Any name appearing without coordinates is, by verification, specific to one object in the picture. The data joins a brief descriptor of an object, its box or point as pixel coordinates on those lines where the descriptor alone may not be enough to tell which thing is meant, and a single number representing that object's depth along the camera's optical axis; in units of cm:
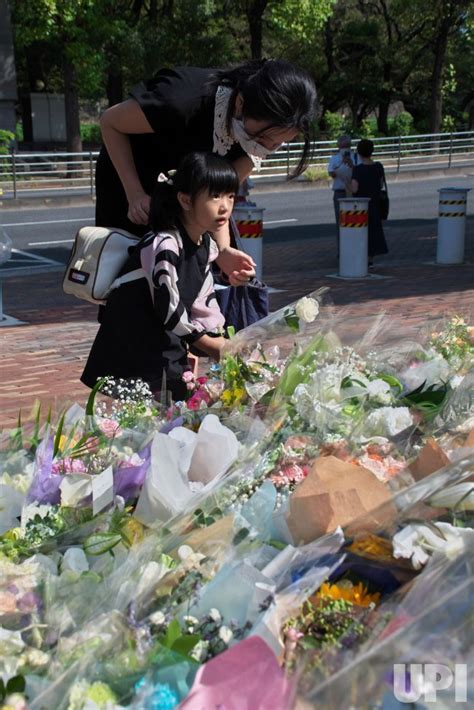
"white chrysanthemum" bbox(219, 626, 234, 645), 151
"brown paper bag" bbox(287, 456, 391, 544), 175
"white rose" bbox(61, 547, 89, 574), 177
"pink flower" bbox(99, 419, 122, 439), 240
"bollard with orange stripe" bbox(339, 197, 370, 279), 1048
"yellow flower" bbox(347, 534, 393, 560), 164
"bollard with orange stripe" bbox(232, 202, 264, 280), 952
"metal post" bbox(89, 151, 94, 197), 2114
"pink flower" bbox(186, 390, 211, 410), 270
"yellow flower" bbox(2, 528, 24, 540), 193
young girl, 330
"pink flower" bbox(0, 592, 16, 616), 168
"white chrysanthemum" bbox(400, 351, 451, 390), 264
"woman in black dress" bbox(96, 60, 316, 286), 309
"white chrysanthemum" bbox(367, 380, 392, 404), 244
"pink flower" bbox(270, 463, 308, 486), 207
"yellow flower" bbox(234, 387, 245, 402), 261
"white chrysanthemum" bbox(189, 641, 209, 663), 148
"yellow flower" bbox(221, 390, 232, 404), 261
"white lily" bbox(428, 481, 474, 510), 171
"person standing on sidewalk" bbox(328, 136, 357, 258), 1223
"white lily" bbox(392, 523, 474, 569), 157
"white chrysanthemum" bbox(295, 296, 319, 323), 283
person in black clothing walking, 1152
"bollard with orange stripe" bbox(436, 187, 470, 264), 1130
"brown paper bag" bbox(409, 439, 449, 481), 194
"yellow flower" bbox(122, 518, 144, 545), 187
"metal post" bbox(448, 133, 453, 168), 2792
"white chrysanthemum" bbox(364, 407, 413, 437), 224
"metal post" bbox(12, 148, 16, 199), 1959
